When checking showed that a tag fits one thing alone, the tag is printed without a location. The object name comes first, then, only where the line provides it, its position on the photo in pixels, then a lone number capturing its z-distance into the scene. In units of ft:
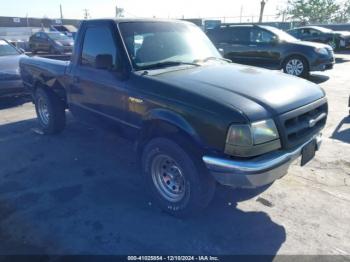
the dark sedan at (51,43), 61.93
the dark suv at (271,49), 33.76
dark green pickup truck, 9.02
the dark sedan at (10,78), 25.08
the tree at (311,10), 143.23
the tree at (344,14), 157.58
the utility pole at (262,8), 111.26
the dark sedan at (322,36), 56.29
